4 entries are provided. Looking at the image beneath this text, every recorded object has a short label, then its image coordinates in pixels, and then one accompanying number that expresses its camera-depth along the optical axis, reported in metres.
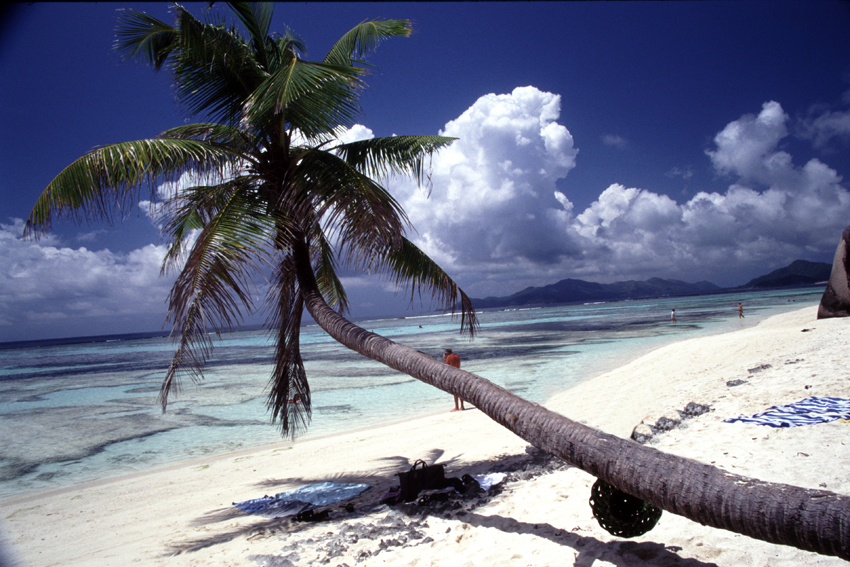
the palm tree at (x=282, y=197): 3.30
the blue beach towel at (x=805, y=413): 5.02
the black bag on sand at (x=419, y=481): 4.89
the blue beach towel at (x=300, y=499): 5.25
